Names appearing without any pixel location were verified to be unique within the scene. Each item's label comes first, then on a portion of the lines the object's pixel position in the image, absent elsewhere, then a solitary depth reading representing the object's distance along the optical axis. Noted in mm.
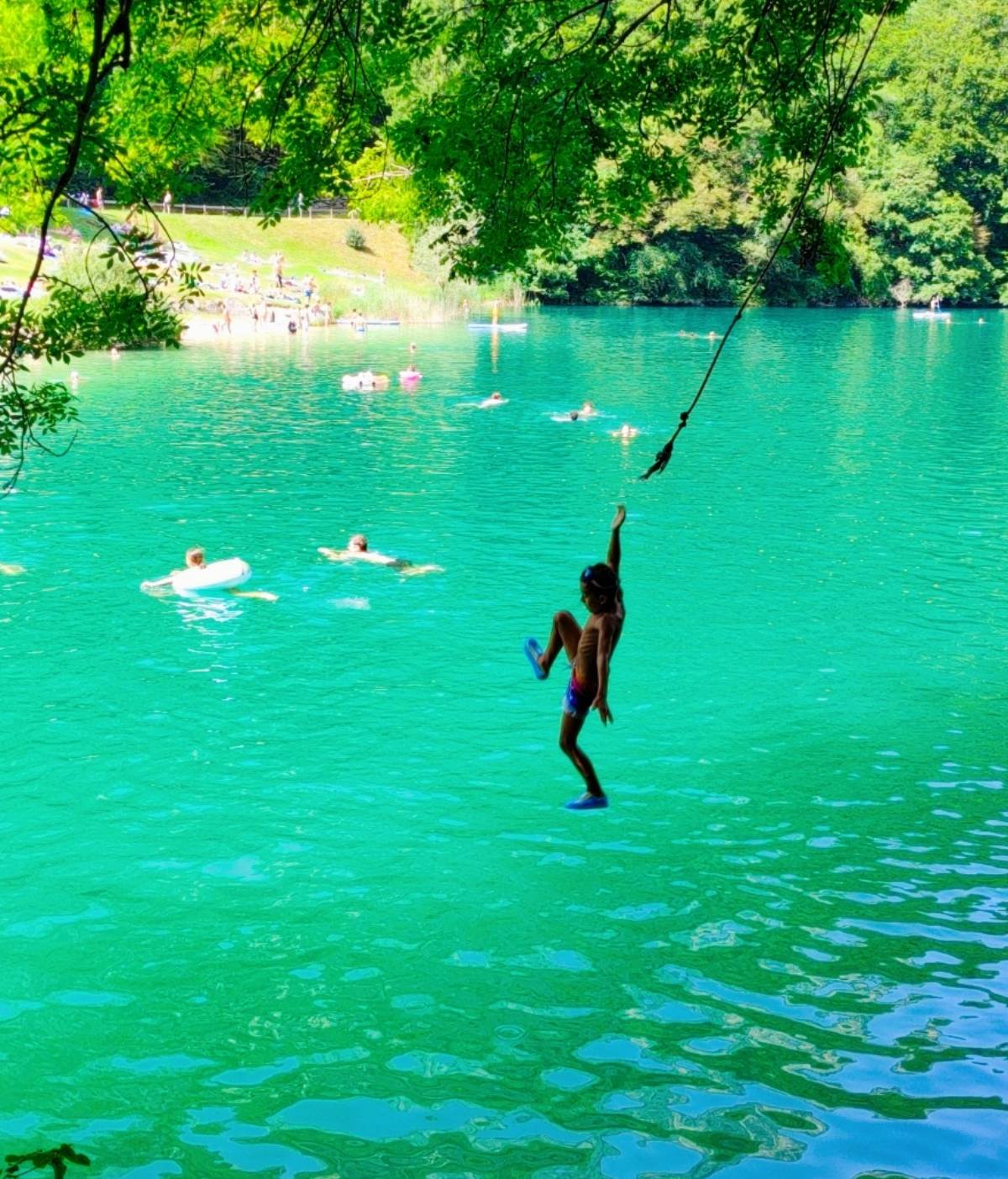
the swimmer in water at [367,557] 23438
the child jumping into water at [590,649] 8961
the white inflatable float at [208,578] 21516
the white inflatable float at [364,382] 46969
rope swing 7360
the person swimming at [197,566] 21547
